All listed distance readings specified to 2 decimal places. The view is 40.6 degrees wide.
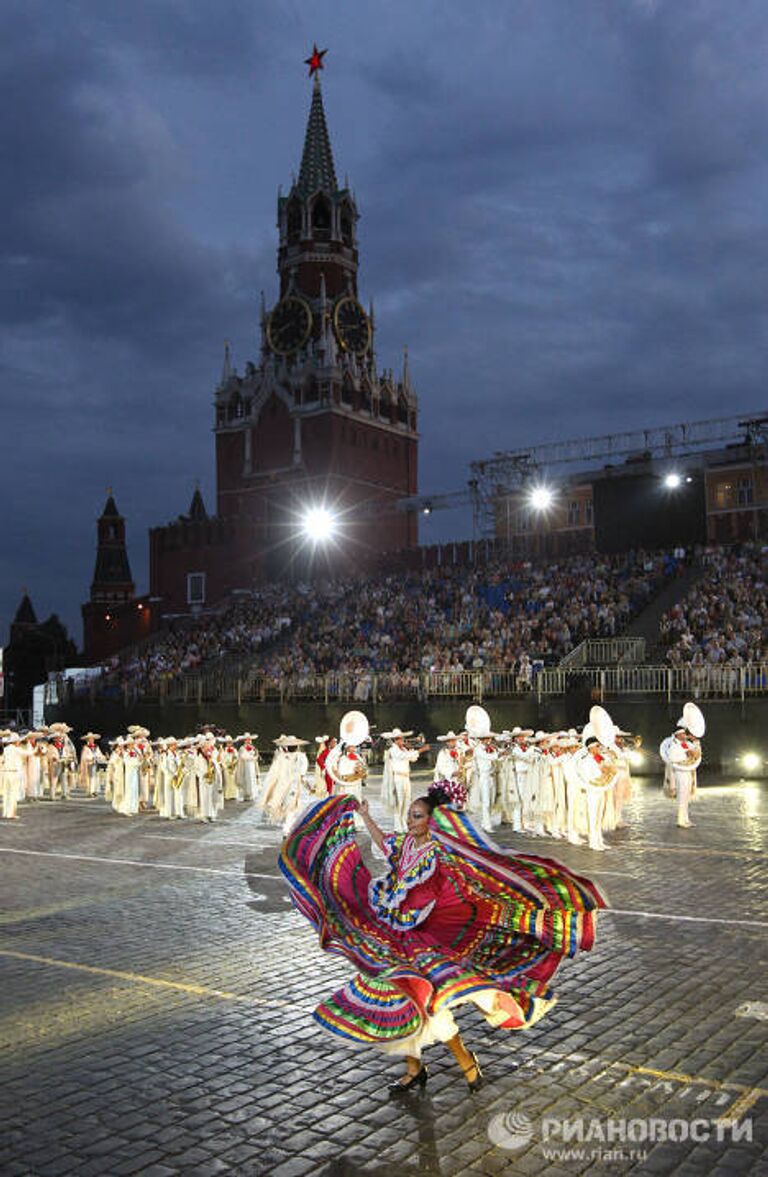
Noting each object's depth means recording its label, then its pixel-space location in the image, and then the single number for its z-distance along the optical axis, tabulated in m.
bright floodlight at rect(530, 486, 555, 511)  40.31
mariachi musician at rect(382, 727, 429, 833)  18.05
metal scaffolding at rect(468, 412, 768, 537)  35.94
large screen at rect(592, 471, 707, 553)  40.03
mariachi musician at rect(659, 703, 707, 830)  16.31
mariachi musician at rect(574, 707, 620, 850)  14.37
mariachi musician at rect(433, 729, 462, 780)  17.36
